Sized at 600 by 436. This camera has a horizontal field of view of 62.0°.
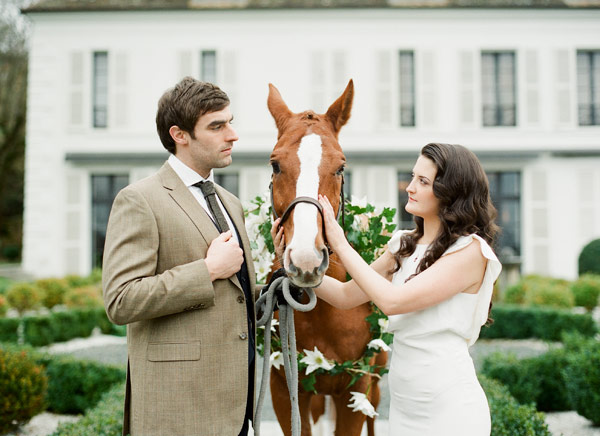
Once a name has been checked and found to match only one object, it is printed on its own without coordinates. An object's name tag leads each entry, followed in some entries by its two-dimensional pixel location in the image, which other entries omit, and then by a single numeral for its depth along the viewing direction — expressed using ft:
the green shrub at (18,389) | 15.34
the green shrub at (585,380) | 14.82
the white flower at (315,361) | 8.39
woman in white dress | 6.51
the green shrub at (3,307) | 31.11
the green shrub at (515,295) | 36.35
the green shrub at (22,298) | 34.14
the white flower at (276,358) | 9.01
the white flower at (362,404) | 8.70
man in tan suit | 5.99
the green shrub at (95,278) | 42.98
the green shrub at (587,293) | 36.22
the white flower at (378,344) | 8.71
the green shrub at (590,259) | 44.68
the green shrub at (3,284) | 37.73
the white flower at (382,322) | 9.01
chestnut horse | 6.15
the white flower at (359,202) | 9.62
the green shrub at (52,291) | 37.63
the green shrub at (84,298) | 33.70
